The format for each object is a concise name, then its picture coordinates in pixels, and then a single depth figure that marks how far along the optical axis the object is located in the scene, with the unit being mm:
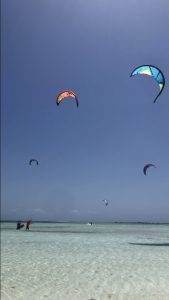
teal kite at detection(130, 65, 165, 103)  17844
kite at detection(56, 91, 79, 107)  21203
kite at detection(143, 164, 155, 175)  29234
